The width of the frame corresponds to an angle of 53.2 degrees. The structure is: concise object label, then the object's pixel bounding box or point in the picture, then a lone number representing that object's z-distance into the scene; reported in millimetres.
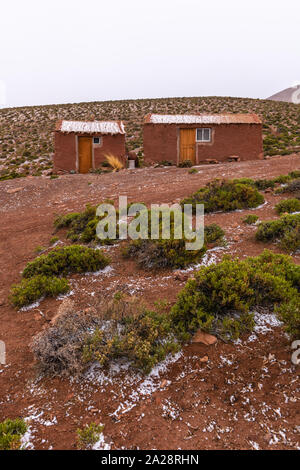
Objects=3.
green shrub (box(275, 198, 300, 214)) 6656
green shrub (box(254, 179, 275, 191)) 8983
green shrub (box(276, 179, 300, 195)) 8008
